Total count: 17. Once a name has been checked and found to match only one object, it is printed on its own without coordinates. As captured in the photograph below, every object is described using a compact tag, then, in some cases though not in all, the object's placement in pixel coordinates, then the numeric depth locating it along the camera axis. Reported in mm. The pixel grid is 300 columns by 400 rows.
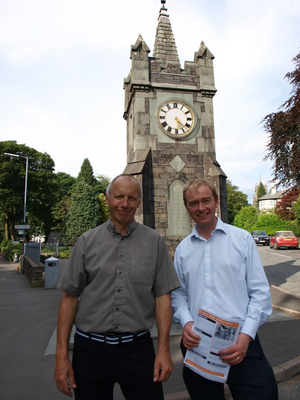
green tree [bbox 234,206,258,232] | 60688
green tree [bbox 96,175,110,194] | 56991
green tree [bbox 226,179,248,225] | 68750
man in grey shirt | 2059
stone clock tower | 9578
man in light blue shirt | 2014
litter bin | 11516
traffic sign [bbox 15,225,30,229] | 19381
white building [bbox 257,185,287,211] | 103550
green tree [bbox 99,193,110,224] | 45194
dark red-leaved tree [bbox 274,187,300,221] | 39069
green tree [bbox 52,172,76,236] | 46188
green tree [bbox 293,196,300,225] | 32375
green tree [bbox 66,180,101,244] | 40156
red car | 25031
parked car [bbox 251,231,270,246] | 32812
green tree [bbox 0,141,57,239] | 36312
